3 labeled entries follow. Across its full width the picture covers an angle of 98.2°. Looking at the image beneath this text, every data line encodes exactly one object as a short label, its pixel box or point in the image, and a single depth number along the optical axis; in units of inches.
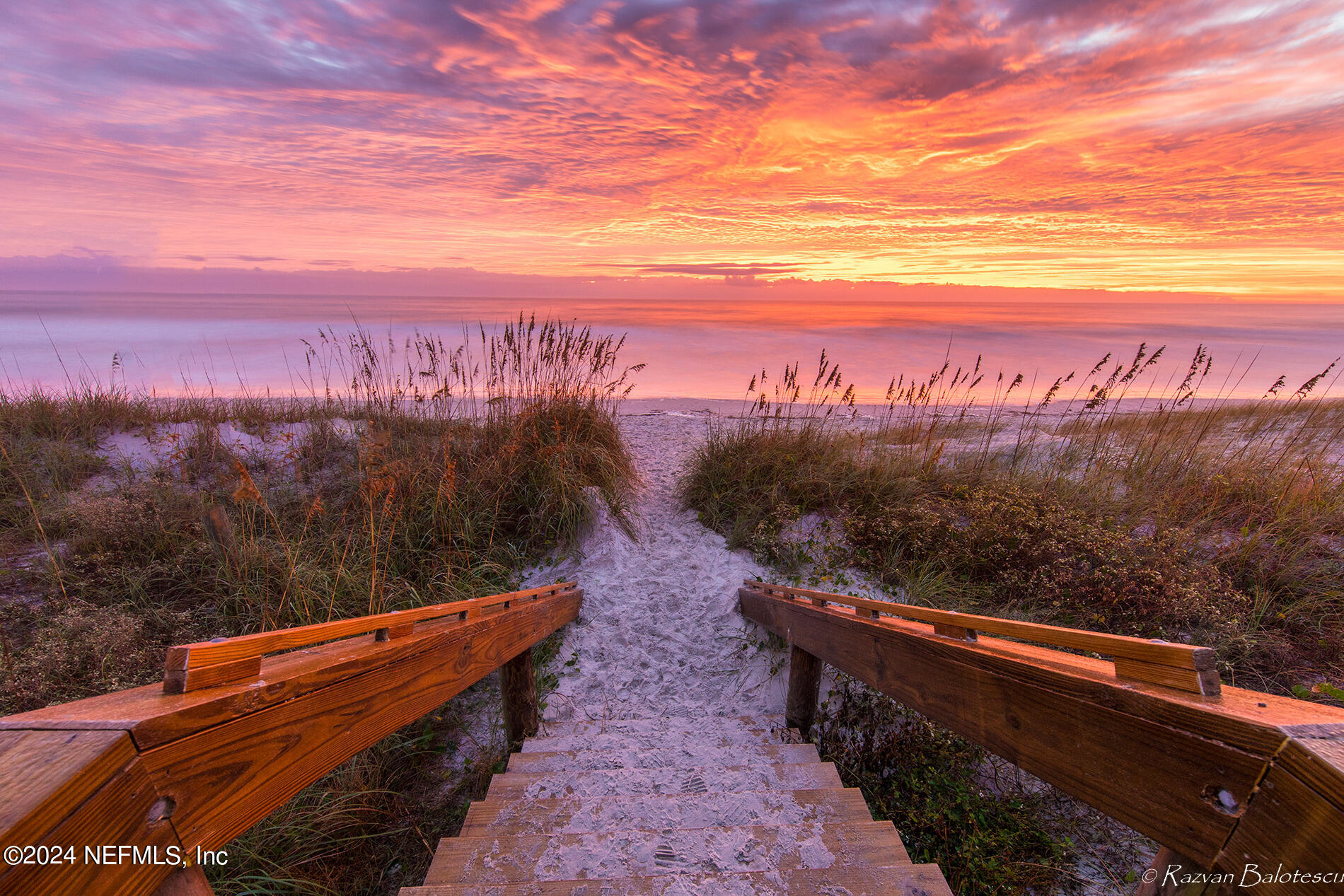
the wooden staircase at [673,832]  70.6
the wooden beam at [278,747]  35.0
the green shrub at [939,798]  101.7
